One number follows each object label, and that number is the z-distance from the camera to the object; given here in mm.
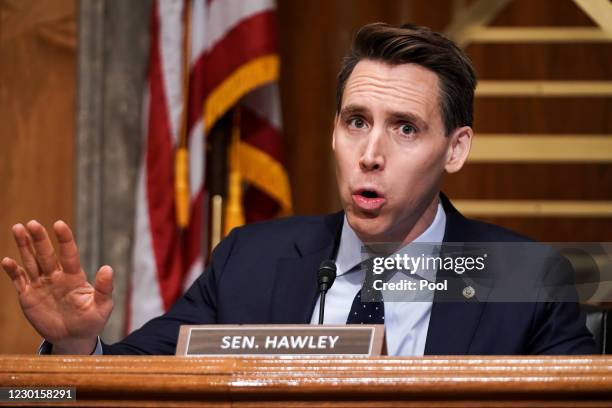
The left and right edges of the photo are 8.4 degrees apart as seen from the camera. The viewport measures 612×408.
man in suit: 4258
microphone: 4126
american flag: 5198
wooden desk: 3887
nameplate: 3960
